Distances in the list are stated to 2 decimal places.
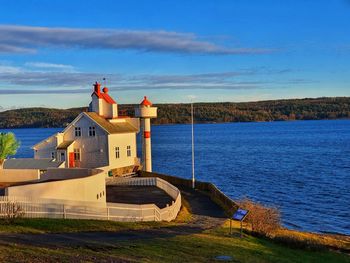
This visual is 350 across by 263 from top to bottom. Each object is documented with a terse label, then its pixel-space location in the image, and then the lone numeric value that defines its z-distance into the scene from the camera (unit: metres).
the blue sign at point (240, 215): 20.39
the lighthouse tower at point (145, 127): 52.16
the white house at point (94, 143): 47.62
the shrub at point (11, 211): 21.59
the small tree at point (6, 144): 48.41
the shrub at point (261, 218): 27.80
